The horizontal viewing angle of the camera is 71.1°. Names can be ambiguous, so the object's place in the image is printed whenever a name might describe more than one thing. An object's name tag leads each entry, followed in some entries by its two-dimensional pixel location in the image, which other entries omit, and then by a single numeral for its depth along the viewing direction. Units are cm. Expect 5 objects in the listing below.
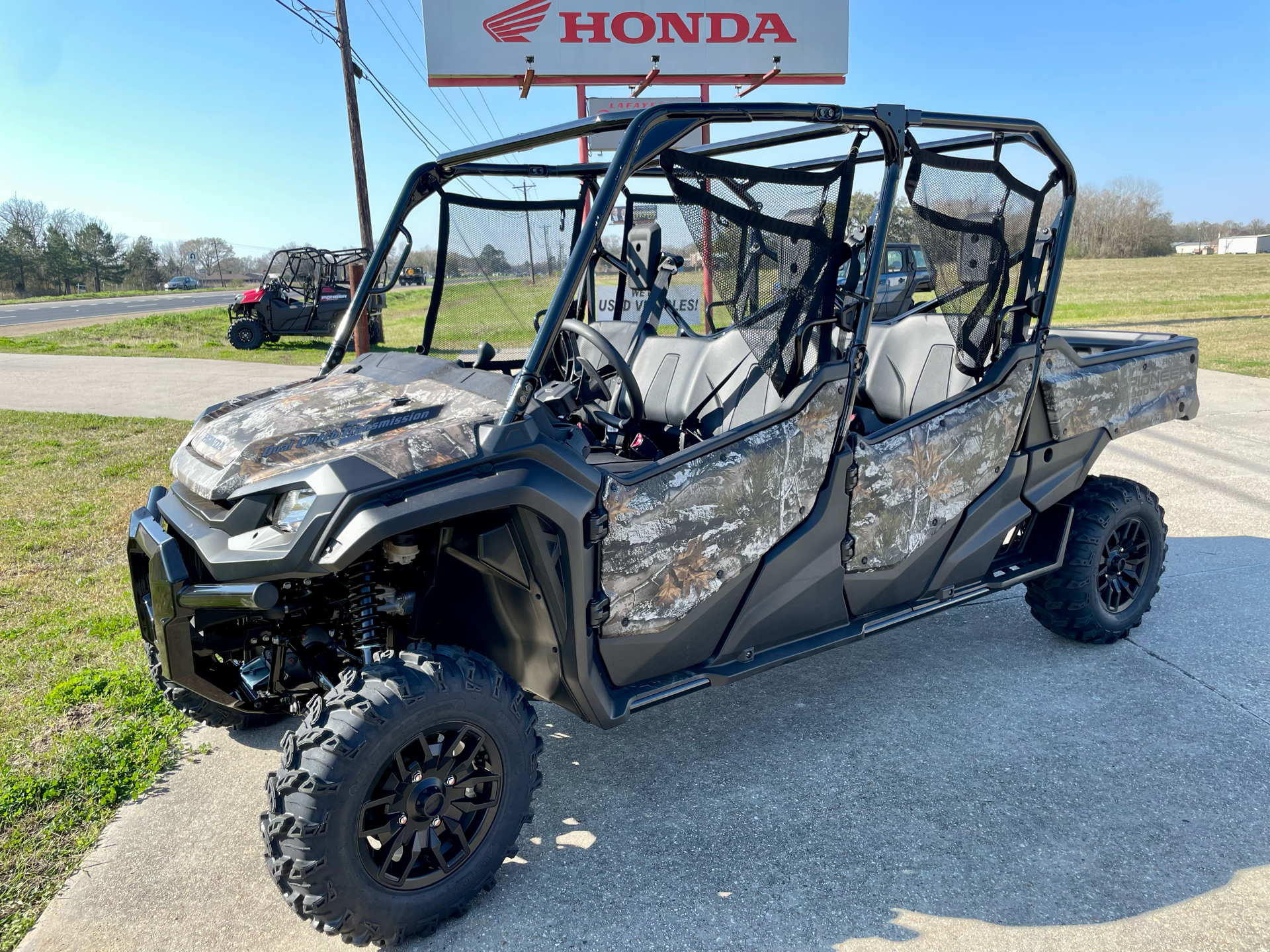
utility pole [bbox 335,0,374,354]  1611
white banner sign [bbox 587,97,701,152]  1308
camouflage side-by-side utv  224
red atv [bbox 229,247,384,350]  1639
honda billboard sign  1266
